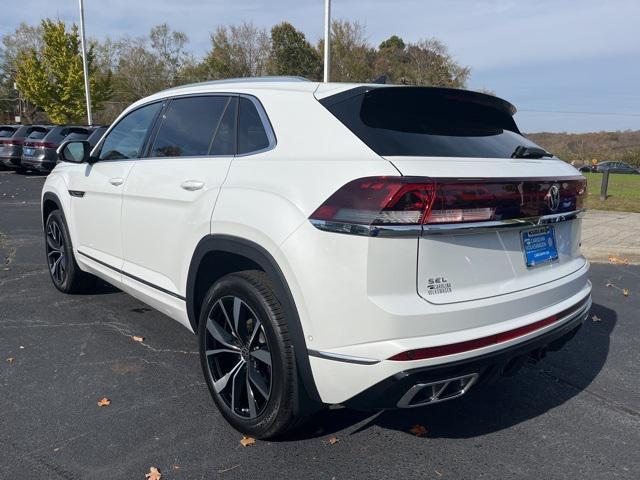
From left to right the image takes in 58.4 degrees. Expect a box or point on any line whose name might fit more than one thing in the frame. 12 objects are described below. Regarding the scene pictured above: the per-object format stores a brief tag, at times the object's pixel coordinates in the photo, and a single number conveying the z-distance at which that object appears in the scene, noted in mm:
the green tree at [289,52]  45250
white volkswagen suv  2326
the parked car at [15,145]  20438
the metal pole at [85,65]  29484
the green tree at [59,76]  34938
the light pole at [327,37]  16016
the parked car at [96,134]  14128
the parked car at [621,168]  40094
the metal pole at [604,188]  14416
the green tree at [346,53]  36062
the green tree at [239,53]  46125
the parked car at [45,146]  18375
